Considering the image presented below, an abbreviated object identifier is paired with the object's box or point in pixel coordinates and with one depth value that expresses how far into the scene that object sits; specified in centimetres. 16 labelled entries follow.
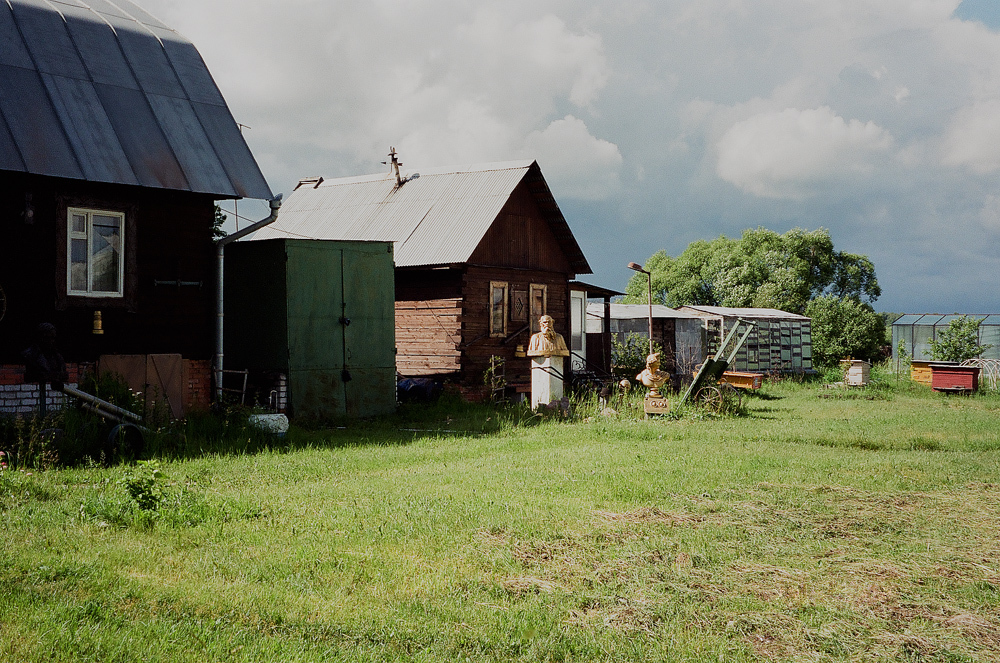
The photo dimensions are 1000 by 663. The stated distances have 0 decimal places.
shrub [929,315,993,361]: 3002
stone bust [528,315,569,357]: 1702
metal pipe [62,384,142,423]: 1017
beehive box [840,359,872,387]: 2686
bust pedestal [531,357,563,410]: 1695
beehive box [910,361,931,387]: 2661
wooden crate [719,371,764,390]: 2441
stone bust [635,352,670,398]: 1689
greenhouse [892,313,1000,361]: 3544
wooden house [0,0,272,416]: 1214
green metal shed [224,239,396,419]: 1483
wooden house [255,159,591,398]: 2062
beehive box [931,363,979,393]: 2448
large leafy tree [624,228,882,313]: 6011
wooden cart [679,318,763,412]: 1727
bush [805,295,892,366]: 3650
